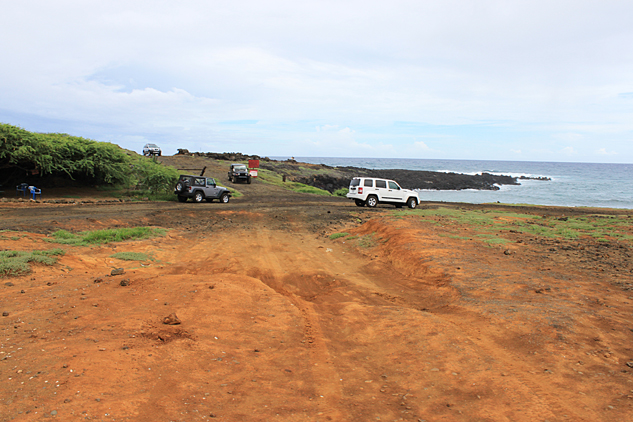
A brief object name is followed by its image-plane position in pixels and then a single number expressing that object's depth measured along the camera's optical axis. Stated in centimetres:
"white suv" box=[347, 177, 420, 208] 2392
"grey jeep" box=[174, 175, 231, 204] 2453
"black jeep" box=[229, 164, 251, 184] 4144
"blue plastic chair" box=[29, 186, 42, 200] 2266
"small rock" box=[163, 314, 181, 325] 567
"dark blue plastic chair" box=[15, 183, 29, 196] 2343
